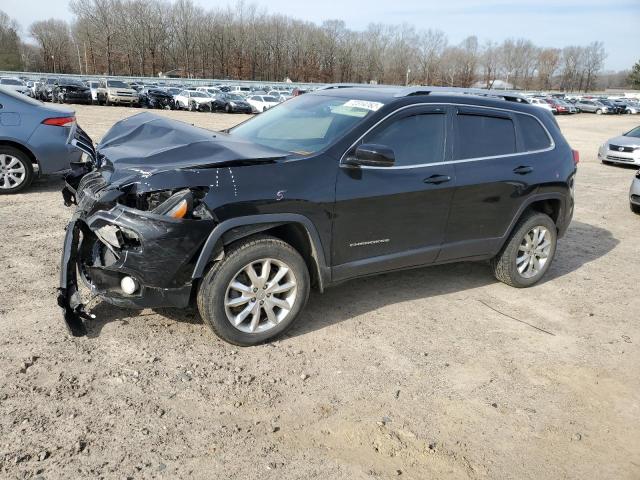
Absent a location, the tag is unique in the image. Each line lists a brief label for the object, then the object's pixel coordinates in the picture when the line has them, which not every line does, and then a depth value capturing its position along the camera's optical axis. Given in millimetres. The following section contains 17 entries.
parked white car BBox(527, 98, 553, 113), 49706
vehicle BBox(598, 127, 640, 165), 14926
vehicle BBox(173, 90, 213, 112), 36844
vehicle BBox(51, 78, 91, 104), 34750
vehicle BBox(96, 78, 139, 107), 35812
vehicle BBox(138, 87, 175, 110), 37469
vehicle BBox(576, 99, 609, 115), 58062
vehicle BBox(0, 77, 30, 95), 33688
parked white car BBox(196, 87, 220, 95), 40634
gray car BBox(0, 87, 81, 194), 7141
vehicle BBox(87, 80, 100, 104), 35938
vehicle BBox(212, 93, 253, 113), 36969
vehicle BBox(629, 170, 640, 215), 8977
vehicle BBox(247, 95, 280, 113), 38719
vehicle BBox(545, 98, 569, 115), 51781
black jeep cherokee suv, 3400
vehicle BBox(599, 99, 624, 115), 59006
